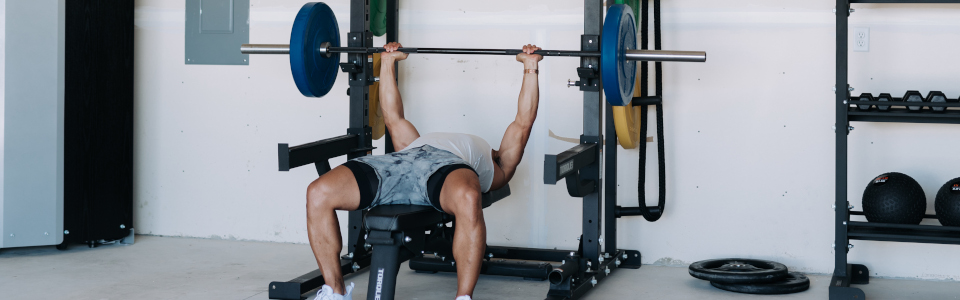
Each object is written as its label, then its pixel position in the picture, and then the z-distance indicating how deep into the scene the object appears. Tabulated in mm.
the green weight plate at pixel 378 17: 3689
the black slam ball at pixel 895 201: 2992
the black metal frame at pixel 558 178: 2934
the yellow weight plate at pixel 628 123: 3387
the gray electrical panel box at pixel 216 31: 4141
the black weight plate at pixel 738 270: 3197
